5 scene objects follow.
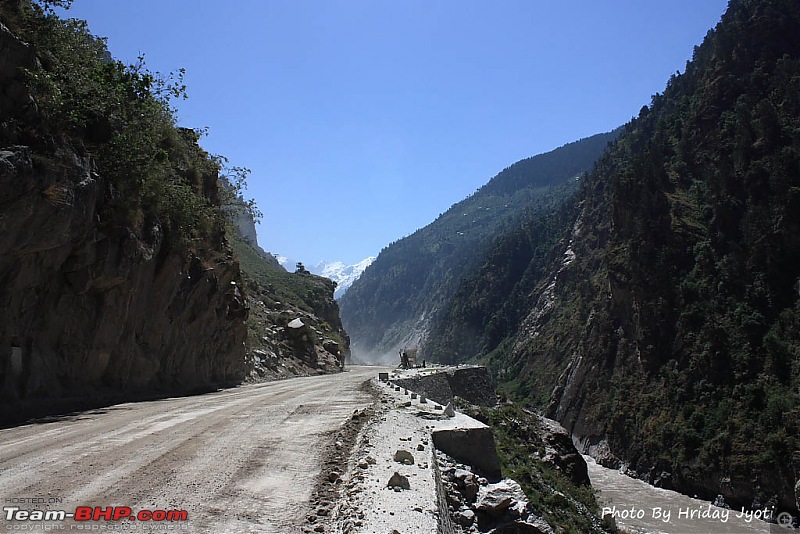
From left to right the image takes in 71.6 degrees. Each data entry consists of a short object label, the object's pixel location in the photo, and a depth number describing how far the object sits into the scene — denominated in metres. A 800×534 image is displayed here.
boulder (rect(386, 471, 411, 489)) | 6.49
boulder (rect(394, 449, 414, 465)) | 7.72
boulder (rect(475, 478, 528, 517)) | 9.02
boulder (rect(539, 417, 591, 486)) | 25.52
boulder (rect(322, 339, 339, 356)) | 49.47
